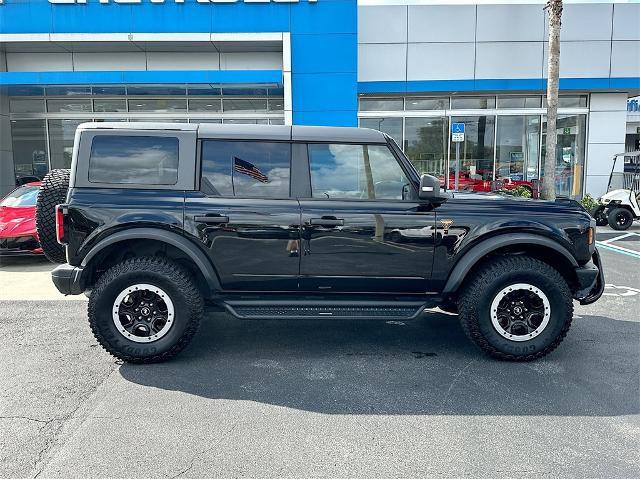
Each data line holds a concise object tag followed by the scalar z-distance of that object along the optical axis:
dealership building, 13.43
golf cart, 12.04
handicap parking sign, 12.00
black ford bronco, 3.98
